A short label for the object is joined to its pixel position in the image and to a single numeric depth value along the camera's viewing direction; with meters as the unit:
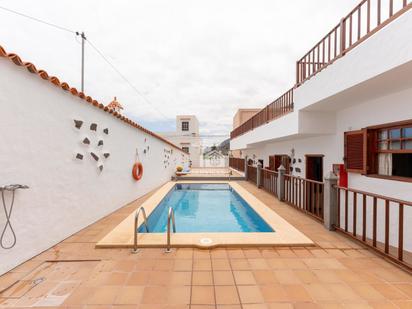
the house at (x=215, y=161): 25.05
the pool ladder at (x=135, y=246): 3.17
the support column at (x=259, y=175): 9.29
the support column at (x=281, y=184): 6.70
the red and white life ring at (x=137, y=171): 6.70
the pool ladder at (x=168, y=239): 3.20
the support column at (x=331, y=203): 4.16
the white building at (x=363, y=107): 3.08
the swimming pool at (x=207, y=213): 5.33
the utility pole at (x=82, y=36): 9.99
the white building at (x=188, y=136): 27.22
